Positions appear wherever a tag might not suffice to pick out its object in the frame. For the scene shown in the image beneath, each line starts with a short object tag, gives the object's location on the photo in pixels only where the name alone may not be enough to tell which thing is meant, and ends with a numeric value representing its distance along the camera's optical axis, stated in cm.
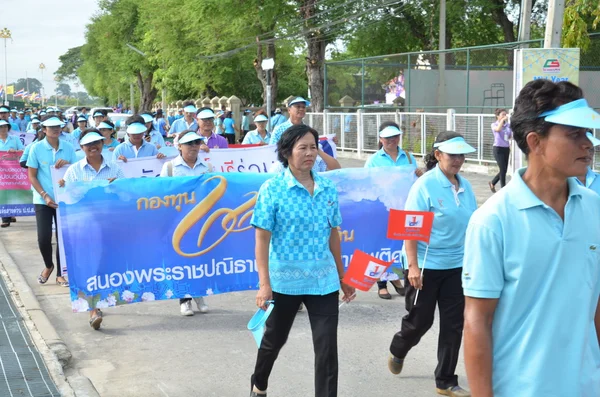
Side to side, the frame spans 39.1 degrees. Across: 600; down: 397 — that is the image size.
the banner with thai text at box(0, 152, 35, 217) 1302
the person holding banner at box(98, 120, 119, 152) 1091
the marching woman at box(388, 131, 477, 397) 551
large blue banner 736
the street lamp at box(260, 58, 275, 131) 2527
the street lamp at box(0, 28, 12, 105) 9375
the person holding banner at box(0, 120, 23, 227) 1345
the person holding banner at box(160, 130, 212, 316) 781
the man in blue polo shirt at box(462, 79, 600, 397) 252
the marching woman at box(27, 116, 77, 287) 914
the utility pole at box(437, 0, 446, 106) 2916
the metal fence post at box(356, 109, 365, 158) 2775
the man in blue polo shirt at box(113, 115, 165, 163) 980
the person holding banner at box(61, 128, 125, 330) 774
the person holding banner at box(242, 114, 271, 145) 1357
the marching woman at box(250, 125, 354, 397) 478
